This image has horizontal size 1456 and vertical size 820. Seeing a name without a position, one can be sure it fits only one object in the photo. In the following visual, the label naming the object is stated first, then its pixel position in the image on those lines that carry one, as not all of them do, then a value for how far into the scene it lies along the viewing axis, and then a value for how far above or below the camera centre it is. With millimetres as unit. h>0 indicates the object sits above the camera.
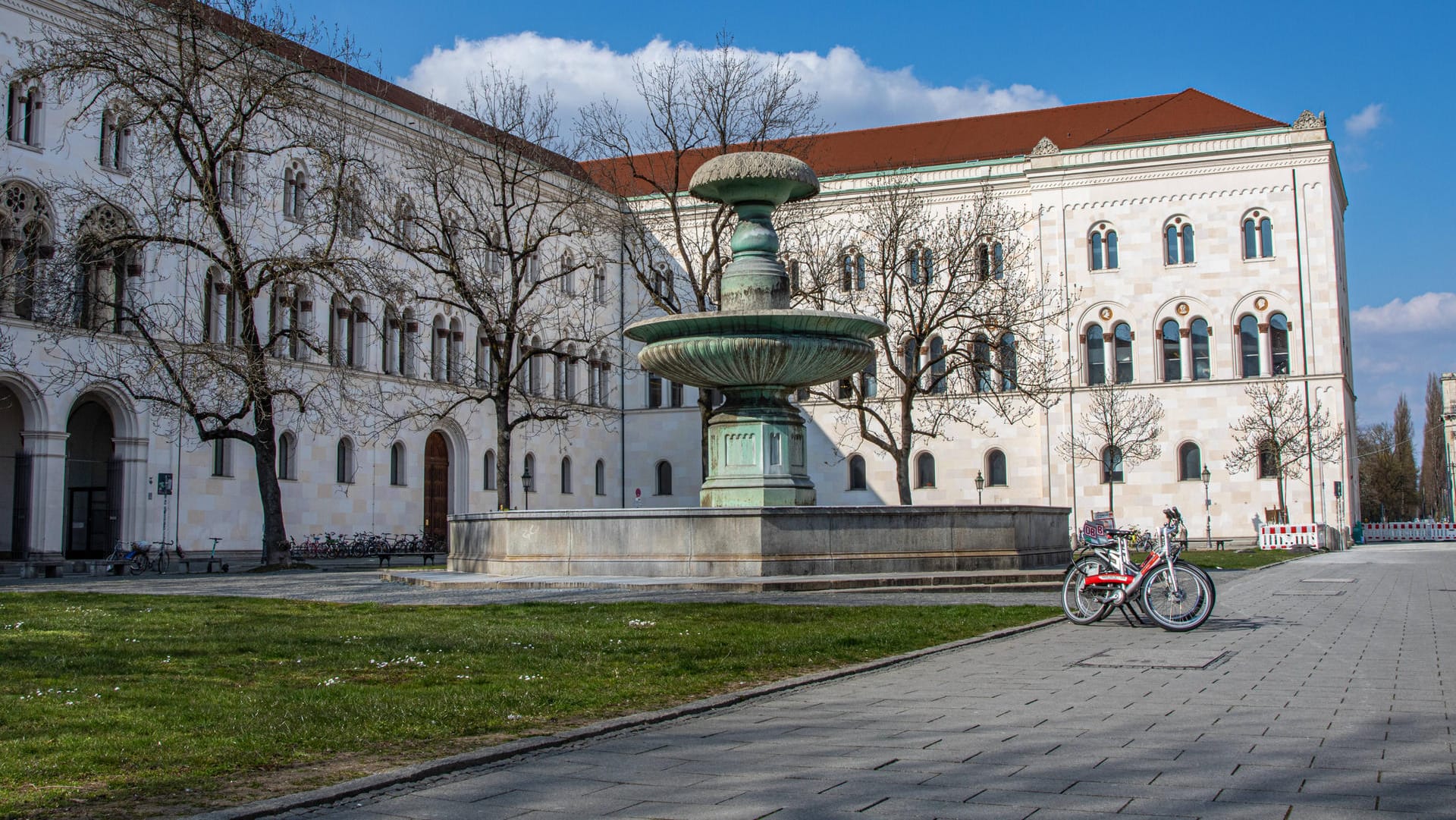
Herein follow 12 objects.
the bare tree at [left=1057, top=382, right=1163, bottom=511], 51156 +3249
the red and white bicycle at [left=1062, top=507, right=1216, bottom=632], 12203 -708
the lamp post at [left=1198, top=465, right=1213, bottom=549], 50116 -276
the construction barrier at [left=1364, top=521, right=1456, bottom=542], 63906 -1172
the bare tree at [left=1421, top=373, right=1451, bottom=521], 112625 +4090
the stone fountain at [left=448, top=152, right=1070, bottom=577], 18625 +116
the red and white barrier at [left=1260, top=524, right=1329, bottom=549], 46781 -989
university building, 41781 +6386
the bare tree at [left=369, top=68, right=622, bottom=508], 32062 +8458
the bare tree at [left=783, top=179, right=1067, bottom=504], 37625 +7390
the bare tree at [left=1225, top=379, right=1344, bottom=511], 49219 +2949
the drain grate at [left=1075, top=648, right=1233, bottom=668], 9547 -1143
